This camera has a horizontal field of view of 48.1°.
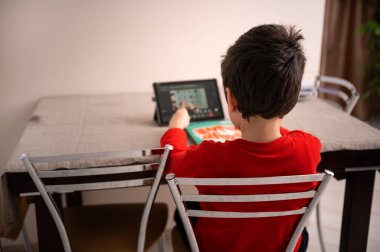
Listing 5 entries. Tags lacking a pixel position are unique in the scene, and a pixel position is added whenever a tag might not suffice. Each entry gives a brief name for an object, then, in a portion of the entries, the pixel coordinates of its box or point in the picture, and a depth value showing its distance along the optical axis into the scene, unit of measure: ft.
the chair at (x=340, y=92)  6.33
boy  3.26
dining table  4.17
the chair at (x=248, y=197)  3.27
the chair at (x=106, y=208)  3.59
